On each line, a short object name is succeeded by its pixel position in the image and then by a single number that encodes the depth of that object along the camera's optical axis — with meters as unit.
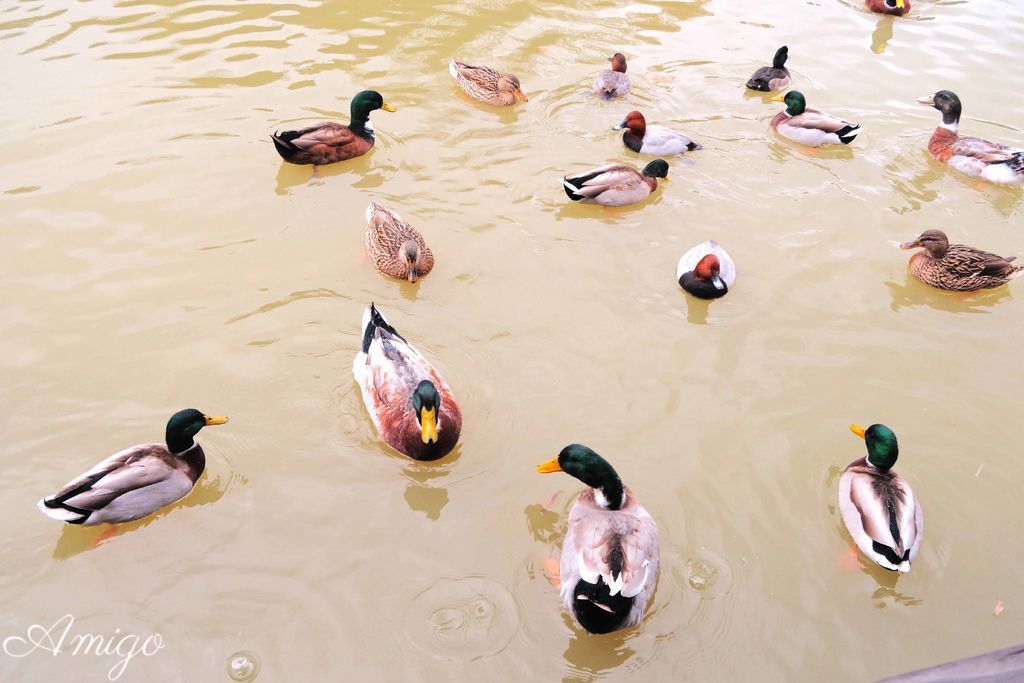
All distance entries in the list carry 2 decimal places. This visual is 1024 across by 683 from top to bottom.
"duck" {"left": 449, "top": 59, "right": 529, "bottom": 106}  9.95
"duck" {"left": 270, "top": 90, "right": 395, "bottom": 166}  8.73
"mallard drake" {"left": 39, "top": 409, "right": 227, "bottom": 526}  5.01
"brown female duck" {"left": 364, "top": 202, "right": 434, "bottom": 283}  7.23
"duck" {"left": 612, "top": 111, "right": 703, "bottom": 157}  9.28
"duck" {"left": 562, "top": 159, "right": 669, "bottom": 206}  8.43
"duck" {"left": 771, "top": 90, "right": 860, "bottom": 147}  9.49
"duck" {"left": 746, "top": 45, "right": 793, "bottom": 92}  10.52
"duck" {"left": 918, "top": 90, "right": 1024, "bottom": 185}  9.08
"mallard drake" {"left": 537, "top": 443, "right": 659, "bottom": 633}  4.55
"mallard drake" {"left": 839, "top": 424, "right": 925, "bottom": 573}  4.96
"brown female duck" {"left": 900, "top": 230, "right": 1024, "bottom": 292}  7.52
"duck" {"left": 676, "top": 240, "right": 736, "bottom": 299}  7.16
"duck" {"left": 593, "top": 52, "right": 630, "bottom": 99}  10.17
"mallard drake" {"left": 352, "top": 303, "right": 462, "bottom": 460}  5.52
